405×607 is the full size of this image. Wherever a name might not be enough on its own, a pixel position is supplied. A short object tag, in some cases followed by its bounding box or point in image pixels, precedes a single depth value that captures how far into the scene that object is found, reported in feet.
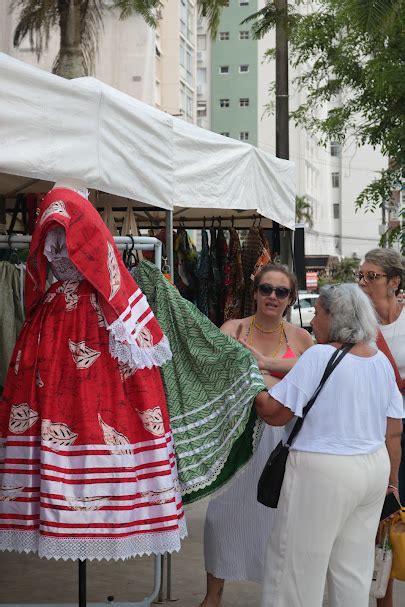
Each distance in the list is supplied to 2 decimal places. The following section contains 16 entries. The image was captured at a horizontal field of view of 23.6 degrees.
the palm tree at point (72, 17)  62.49
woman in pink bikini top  15.94
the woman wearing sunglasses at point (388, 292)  16.81
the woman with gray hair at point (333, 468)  12.18
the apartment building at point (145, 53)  100.82
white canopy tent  12.84
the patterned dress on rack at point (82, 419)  11.76
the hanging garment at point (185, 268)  23.88
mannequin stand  13.15
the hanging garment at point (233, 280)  24.07
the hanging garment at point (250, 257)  24.25
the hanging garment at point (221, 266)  24.28
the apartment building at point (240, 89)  202.39
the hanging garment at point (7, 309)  13.79
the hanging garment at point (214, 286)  24.16
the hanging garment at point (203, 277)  23.98
